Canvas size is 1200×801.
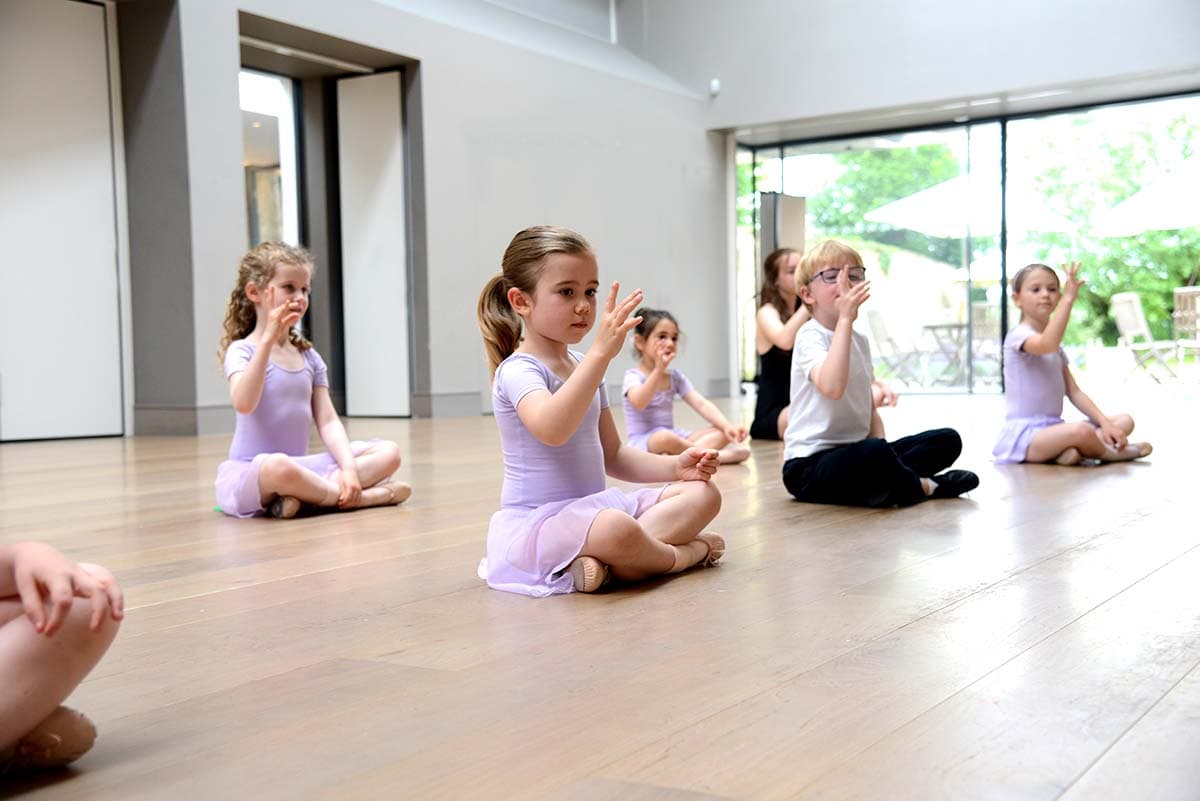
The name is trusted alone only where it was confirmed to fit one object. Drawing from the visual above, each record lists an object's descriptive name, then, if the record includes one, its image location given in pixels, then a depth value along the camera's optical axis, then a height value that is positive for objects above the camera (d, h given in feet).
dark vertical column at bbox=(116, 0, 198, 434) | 23.88 +1.95
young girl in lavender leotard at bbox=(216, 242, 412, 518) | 11.33 -1.00
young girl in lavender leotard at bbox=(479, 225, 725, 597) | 7.22 -0.99
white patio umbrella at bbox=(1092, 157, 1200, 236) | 40.34 +2.91
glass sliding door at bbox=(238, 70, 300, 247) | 28.91 +3.71
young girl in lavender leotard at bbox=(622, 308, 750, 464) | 15.04 -1.22
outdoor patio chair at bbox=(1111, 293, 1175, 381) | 42.70 -0.89
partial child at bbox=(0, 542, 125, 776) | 3.53 -1.02
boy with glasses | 11.00 -1.24
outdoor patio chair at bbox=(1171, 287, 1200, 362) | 39.73 -0.64
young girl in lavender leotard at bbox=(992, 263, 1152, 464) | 14.70 -1.27
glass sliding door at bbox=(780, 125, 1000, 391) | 39.50 +2.20
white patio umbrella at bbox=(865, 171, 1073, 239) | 39.11 +2.88
